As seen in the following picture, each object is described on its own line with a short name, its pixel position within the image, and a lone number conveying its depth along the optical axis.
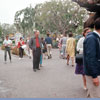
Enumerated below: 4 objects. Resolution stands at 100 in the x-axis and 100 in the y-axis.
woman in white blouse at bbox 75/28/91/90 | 6.10
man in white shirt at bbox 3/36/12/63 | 13.92
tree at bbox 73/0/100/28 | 7.64
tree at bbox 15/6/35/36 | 55.00
